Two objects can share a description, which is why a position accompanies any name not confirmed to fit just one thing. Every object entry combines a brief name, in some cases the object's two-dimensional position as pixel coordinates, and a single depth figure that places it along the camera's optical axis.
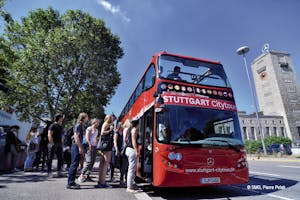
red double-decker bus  4.00
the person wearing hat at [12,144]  6.82
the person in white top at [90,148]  5.17
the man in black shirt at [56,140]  5.79
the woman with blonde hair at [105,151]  4.91
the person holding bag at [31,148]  7.23
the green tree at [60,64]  14.60
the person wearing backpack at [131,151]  4.43
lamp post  20.56
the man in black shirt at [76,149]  4.48
